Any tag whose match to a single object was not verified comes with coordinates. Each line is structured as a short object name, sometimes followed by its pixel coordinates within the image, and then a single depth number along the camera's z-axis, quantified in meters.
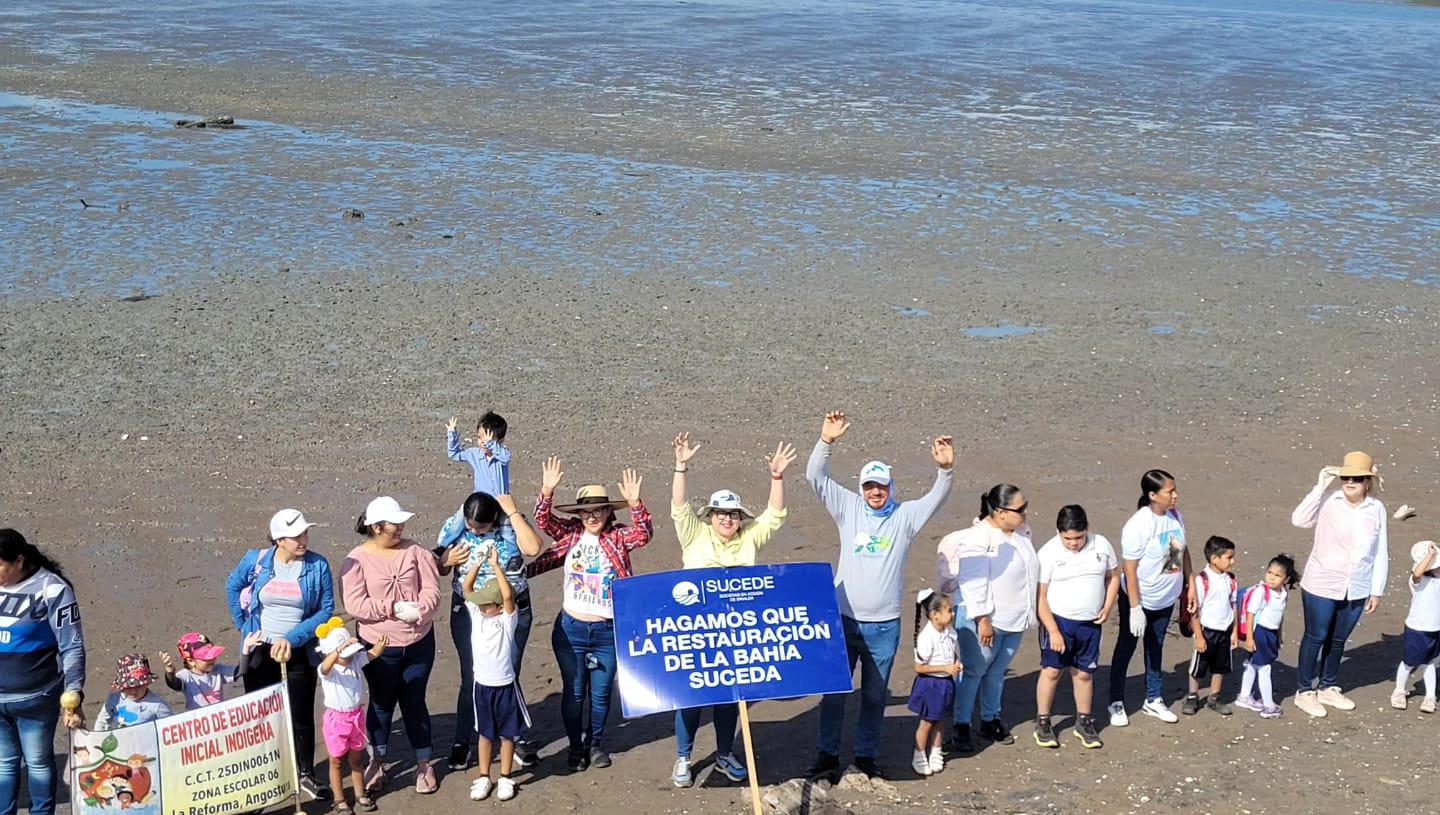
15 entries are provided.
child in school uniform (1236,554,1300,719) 9.41
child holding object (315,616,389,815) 8.03
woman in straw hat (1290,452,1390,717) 9.31
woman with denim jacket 8.14
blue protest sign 8.32
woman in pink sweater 8.33
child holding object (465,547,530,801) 8.41
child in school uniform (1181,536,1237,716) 9.32
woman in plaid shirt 8.59
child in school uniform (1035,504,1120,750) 8.91
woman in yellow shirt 8.55
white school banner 7.63
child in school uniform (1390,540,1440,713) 9.41
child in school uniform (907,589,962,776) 8.70
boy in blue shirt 9.77
